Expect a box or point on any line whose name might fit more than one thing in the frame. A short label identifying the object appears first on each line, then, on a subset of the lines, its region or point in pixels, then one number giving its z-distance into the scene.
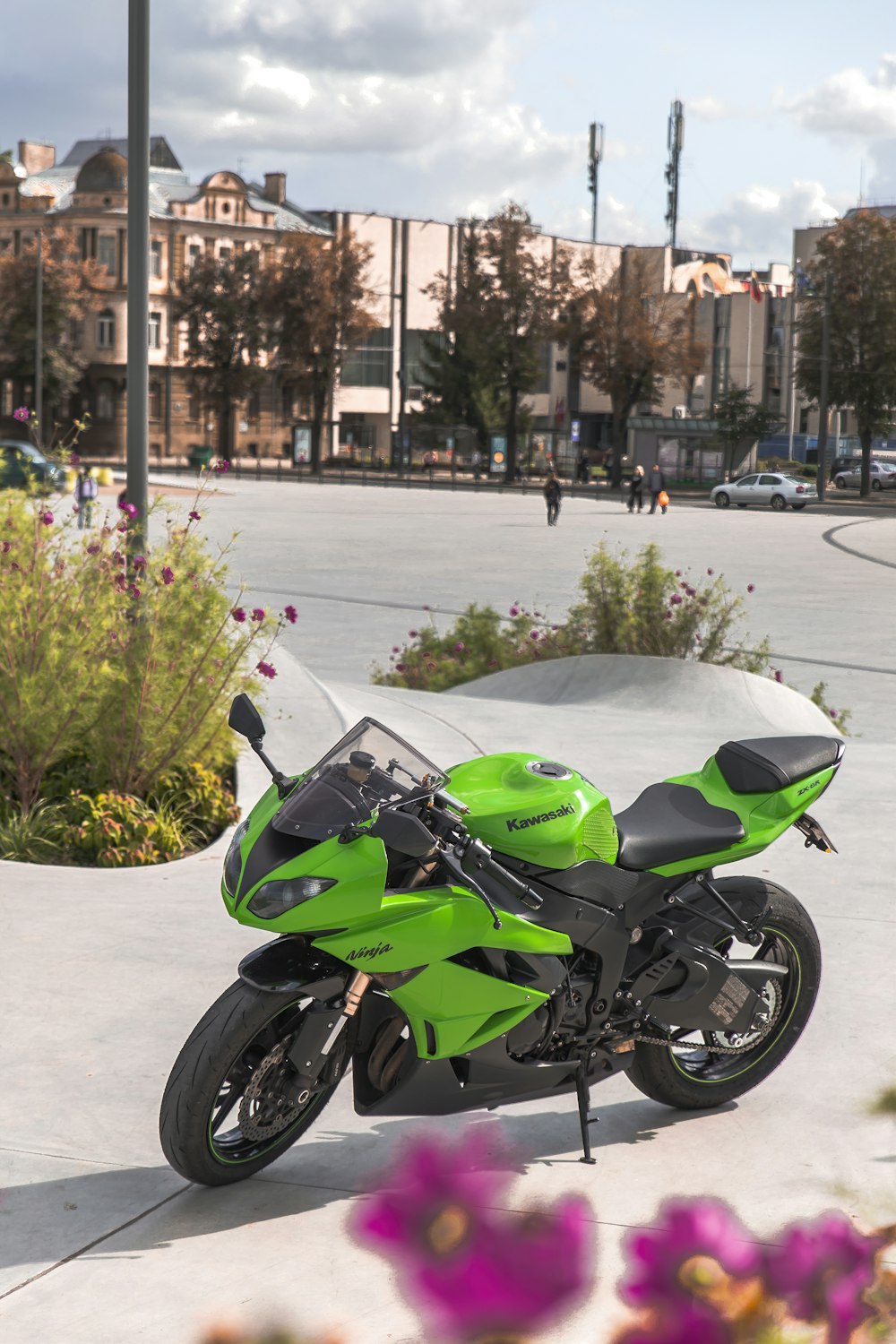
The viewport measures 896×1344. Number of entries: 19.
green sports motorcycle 3.66
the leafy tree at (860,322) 66.62
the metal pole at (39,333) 60.32
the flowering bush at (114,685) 7.17
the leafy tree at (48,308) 82.88
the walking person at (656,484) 47.03
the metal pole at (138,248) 8.56
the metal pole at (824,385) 63.03
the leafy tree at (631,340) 75.50
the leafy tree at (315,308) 81.38
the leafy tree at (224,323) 82.75
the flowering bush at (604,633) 11.97
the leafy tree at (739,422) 69.44
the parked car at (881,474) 75.56
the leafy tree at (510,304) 77.44
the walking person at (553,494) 38.06
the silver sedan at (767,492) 55.44
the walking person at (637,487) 48.16
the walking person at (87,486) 29.09
